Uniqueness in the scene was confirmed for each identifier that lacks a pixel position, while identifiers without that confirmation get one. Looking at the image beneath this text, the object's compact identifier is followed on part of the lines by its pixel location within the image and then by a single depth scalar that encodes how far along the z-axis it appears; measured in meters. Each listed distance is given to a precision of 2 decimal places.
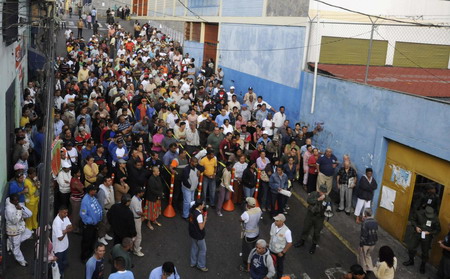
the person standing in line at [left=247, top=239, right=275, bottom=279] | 7.54
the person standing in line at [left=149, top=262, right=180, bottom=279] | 6.85
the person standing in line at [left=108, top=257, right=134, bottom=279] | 6.74
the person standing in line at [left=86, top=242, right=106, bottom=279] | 7.12
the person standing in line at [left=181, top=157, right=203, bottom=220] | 10.64
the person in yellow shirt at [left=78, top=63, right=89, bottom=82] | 19.14
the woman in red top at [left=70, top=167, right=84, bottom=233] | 9.55
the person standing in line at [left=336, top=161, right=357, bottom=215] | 12.17
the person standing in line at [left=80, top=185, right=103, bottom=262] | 8.78
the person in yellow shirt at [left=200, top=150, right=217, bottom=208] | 11.30
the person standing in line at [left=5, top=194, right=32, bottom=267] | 8.41
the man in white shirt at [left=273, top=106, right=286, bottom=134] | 15.56
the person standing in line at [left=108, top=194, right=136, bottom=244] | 8.53
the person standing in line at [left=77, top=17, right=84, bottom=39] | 32.31
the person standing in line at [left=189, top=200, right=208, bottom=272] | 8.57
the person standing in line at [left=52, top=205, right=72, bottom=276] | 7.89
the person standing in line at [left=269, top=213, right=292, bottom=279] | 8.30
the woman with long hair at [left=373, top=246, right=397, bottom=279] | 7.56
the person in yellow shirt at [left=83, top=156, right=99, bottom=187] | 9.92
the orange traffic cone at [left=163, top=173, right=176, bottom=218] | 11.23
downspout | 14.64
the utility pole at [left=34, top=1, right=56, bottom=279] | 4.36
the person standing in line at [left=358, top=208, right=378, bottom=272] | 9.12
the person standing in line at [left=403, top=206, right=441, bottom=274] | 9.61
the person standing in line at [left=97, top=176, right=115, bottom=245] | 9.46
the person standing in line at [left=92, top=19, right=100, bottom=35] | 34.67
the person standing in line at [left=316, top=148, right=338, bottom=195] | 12.31
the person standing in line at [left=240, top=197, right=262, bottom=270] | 8.80
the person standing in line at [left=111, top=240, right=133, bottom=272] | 7.56
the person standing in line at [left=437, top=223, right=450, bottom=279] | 9.06
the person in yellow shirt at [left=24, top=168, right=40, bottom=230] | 9.34
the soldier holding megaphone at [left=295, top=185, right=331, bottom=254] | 9.86
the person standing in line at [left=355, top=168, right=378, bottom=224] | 11.34
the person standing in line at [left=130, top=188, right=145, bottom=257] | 9.16
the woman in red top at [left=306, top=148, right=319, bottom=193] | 12.73
